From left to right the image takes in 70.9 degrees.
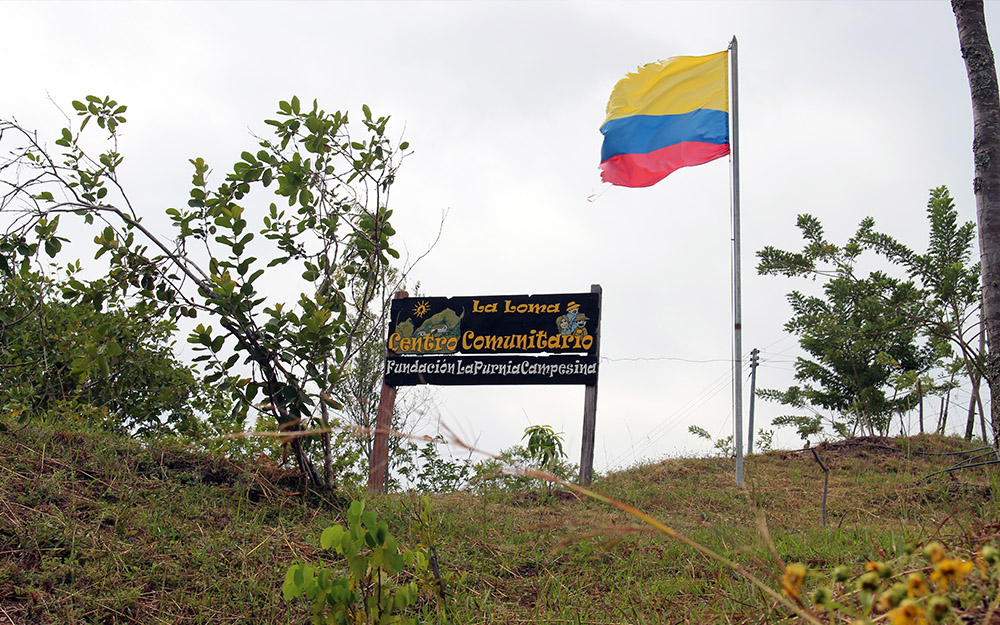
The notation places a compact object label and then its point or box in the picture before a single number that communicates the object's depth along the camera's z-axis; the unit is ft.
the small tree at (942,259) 31.58
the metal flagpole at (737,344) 25.23
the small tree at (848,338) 32.94
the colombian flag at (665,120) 28.50
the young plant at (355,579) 7.26
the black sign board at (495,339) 27.55
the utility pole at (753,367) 44.83
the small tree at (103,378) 21.68
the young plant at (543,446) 24.56
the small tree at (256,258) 14.60
